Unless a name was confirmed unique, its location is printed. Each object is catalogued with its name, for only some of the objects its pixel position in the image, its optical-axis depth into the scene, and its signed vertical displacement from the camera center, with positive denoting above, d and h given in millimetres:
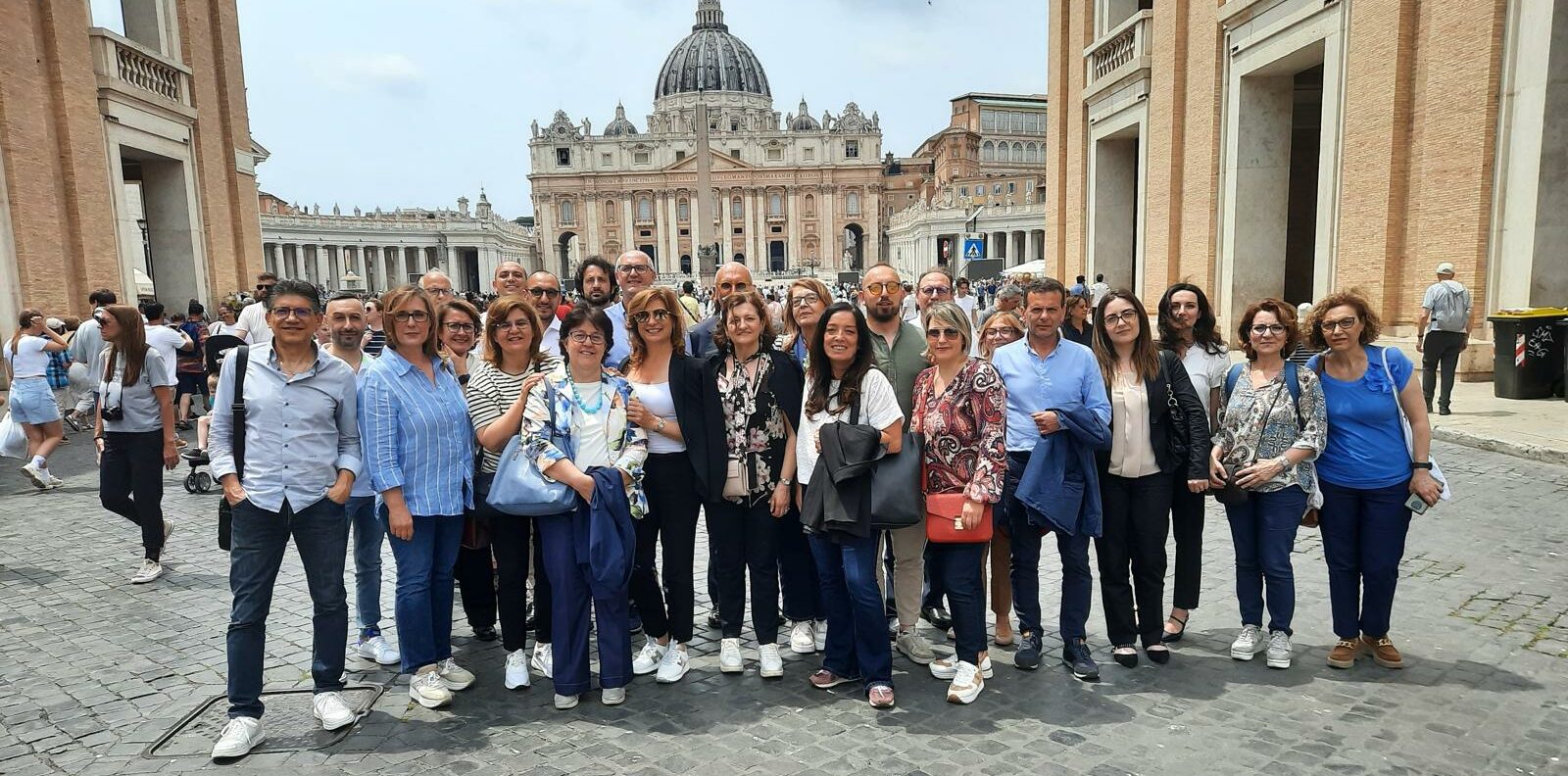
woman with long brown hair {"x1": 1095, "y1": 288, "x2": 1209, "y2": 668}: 4449 -919
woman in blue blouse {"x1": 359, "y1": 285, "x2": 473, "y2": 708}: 4141 -786
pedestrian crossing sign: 17798 +510
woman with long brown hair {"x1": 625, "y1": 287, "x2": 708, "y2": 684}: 4434 -898
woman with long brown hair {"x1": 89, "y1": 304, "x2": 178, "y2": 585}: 6133 -894
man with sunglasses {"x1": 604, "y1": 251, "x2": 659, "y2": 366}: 6264 +51
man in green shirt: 4422 -467
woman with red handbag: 4129 -862
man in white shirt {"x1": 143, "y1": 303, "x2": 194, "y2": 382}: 9363 -400
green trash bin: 10297 -990
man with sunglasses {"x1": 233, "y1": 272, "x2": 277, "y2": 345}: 8945 -311
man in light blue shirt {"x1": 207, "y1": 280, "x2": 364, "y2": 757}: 3928 -815
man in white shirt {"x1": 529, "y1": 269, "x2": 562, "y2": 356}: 6461 -105
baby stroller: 8609 -1513
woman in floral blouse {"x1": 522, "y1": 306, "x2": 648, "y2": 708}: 4277 -818
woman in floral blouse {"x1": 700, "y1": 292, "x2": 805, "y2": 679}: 4496 -874
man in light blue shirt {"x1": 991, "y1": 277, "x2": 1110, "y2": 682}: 4379 -655
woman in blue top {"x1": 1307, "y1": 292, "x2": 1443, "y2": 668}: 4336 -958
